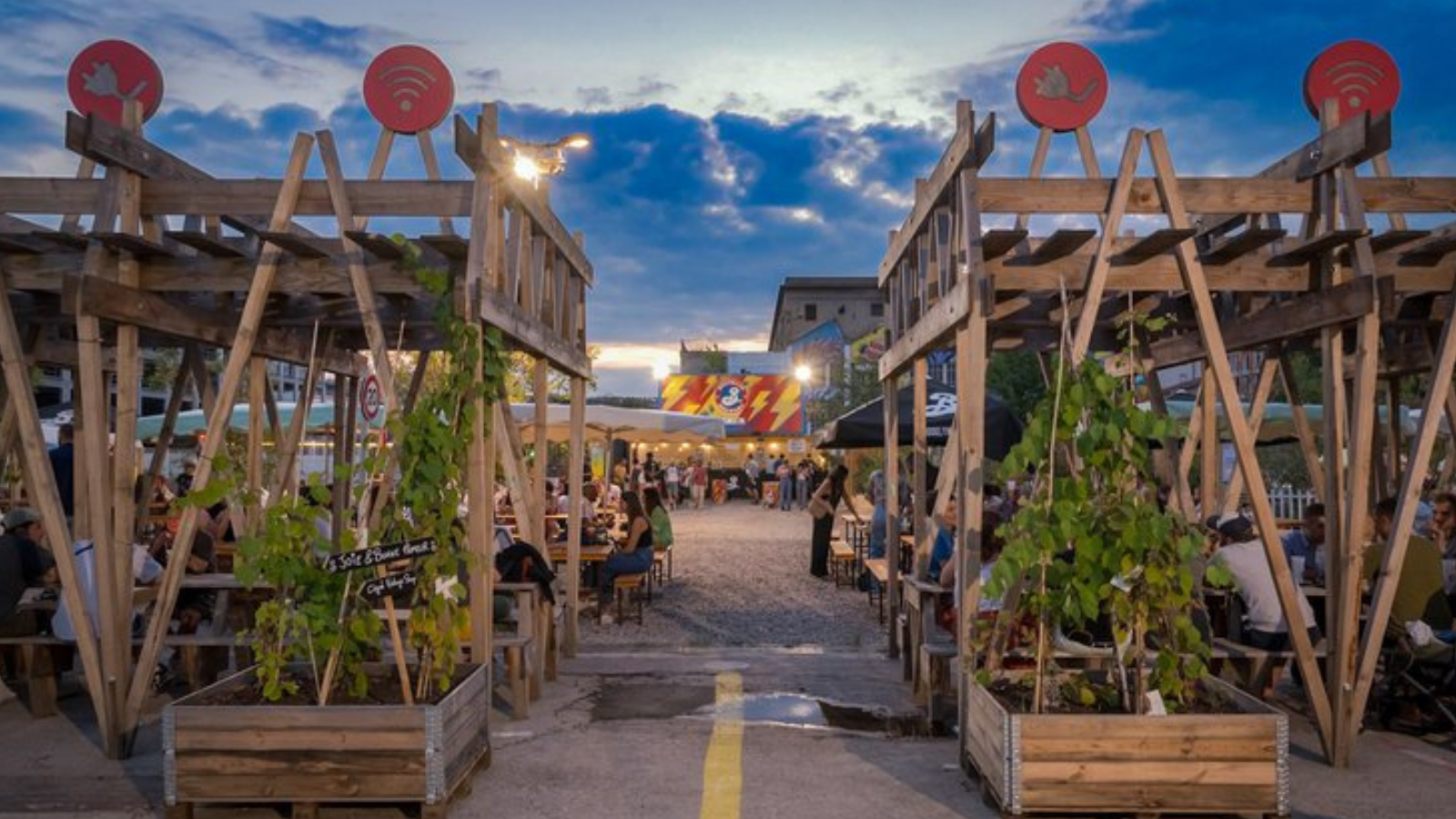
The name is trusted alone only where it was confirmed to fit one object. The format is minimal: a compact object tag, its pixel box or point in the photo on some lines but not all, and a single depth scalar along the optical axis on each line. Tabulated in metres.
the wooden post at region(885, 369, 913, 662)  9.52
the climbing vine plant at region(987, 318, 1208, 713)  5.27
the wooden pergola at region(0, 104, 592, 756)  6.52
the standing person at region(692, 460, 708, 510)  35.19
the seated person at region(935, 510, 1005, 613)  7.90
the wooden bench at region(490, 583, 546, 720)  7.34
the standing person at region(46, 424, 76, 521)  10.77
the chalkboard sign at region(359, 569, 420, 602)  5.46
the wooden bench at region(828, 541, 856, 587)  14.80
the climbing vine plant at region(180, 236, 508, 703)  5.56
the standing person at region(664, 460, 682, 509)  35.00
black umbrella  11.88
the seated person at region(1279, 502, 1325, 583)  9.06
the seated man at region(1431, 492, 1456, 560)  8.59
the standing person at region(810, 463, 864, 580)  15.94
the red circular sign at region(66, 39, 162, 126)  8.17
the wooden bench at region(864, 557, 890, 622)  11.59
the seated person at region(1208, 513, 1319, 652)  7.52
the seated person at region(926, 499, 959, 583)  10.55
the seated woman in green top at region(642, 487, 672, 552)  13.22
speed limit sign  8.23
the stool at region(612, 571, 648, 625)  11.70
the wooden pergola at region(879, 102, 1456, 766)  6.24
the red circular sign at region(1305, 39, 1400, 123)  8.08
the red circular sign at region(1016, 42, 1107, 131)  8.13
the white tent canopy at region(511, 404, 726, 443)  19.42
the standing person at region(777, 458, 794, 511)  34.00
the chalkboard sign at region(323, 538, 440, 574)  5.43
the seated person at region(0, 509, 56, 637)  7.62
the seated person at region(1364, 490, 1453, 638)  7.23
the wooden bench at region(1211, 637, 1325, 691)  7.27
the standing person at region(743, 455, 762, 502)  39.44
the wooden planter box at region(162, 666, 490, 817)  5.10
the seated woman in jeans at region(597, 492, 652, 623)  11.80
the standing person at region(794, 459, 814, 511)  32.91
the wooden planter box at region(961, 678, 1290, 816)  5.02
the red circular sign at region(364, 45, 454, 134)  8.15
